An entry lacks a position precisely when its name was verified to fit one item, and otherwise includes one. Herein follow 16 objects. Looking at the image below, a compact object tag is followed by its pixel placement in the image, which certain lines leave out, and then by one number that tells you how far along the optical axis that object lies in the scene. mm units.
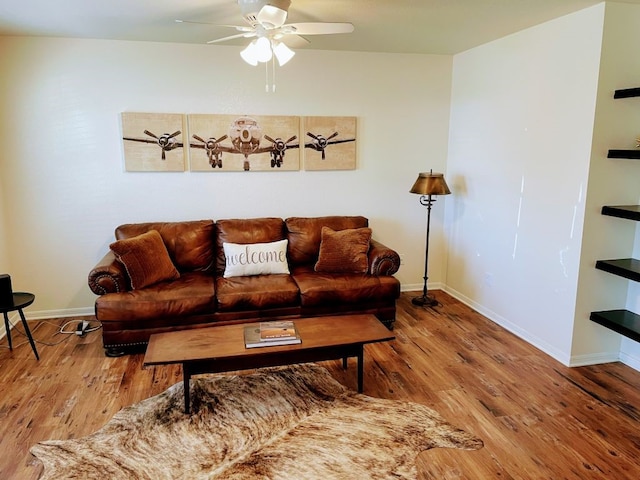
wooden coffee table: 2592
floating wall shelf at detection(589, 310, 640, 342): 3035
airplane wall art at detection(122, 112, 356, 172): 4223
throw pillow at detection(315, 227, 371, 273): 4133
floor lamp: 4387
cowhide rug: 2246
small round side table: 3301
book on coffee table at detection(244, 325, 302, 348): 2686
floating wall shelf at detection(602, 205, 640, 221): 2955
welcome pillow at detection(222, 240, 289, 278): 4020
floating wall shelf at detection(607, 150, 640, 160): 2895
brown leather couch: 3484
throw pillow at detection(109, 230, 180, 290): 3602
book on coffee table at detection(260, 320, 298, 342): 2758
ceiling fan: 2523
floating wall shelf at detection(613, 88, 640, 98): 2873
